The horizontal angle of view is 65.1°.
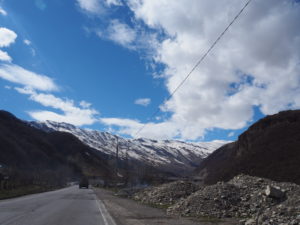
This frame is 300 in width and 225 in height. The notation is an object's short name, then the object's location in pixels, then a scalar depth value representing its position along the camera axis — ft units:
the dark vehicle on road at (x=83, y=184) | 176.84
